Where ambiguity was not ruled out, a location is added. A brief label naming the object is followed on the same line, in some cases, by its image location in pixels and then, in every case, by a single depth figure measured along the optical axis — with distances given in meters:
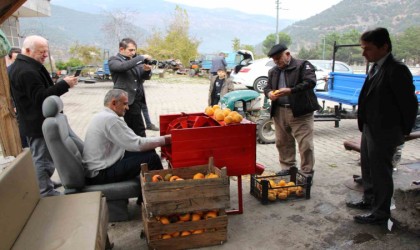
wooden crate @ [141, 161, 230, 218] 2.91
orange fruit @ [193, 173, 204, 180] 3.24
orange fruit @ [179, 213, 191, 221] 3.06
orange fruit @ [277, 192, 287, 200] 4.06
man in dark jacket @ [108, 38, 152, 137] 5.05
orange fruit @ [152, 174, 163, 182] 3.12
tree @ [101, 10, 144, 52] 36.56
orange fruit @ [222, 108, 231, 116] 3.57
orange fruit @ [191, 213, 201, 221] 3.07
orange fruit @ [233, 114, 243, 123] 3.38
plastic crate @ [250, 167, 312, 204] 3.99
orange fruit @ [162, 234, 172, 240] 3.01
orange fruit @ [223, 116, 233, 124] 3.35
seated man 3.34
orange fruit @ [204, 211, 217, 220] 3.11
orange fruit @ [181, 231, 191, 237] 3.05
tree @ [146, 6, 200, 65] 33.81
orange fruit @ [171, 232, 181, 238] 3.04
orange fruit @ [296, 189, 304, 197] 4.12
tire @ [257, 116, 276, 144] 6.61
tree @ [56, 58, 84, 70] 24.85
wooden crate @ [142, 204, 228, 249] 2.96
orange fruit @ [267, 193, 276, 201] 4.03
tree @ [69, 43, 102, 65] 27.98
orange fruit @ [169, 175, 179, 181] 3.19
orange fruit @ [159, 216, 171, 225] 2.98
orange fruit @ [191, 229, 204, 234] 3.08
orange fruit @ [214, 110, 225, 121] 3.58
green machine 6.70
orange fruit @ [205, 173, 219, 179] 3.12
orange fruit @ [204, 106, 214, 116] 3.91
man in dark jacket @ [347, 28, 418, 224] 3.06
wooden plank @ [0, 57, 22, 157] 3.45
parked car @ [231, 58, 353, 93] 15.11
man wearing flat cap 4.17
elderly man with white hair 3.63
